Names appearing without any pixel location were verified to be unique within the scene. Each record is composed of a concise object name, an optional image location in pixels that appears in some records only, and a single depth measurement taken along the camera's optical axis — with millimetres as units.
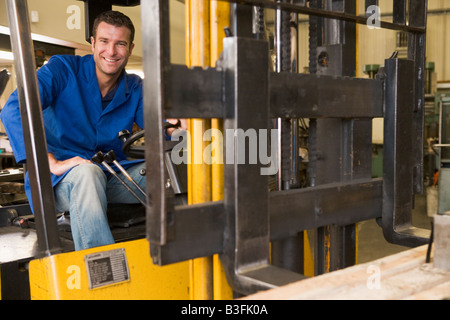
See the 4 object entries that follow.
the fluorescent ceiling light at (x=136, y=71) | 10171
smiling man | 2275
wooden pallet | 1065
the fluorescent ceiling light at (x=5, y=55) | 6266
